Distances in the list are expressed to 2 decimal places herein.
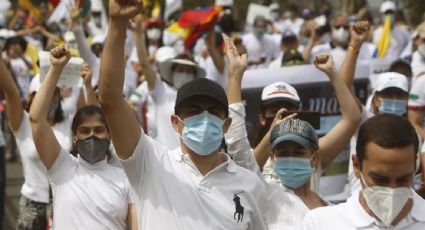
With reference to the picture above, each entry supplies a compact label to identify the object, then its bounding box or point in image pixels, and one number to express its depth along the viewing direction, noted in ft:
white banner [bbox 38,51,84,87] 40.75
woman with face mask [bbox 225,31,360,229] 24.98
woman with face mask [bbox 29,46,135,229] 30.73
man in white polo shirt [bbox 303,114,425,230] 18.65
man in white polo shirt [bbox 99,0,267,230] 21.98
